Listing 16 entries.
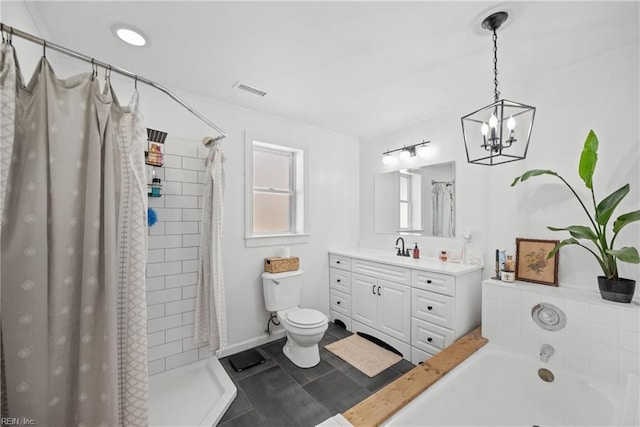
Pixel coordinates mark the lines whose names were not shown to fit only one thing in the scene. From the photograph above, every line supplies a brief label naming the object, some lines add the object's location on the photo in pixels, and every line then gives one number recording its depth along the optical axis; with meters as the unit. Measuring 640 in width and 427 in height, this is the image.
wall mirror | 2.83
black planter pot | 1.62
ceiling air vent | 2.30
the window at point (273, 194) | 2.80
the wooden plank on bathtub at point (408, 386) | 1.37
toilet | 2.36
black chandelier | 1.54
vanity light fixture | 2.99
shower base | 1.71
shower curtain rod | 0.83
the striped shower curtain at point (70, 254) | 0.85
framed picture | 2.06
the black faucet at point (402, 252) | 3.06
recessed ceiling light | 1.61
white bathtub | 1.47
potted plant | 1.62
